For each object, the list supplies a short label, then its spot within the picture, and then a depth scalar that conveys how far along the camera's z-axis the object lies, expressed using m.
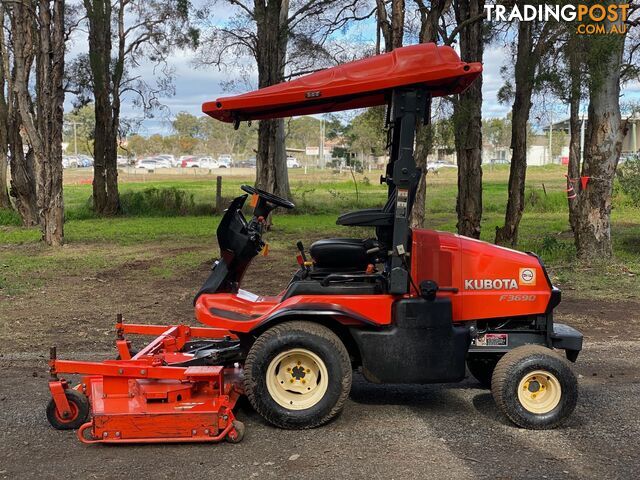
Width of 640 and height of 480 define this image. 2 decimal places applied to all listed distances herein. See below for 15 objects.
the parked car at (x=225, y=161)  92.88
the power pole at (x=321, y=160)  80.81
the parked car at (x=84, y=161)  100.90
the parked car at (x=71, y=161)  94.61
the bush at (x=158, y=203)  24.91
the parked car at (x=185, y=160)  90.51
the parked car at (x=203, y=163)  91.36
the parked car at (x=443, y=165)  76.90
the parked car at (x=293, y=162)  92.16
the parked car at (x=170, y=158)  95.19
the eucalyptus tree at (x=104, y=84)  24.30
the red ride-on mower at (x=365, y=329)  4.72
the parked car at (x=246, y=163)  90.56
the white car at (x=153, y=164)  82.19
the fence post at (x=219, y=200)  24.25
